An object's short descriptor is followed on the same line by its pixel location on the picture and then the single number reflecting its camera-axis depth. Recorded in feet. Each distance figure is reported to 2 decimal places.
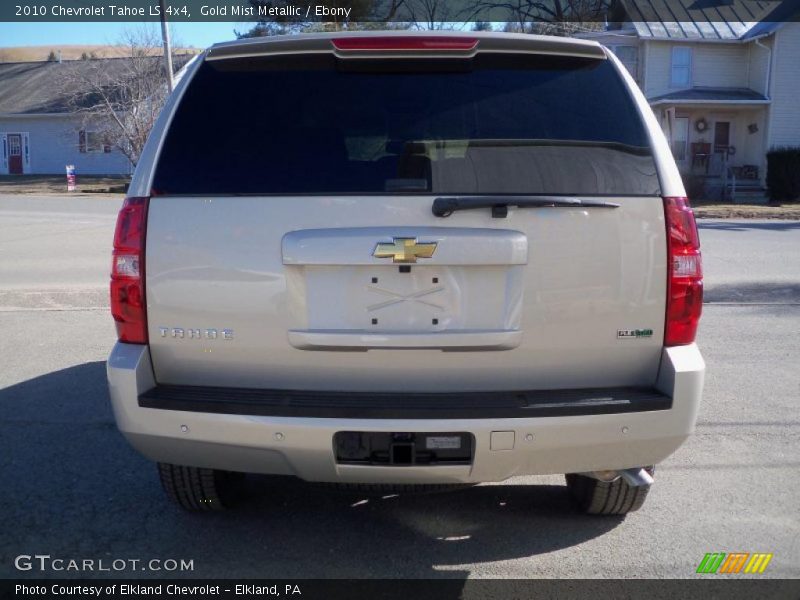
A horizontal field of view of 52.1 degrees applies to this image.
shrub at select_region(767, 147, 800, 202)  91.61
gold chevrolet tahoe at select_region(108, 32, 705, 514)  10.19
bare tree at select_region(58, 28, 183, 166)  115.55
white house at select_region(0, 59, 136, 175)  143.13
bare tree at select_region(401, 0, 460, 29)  105.40
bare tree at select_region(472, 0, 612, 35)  124.88
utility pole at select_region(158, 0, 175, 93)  73.46
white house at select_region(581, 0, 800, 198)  99.14
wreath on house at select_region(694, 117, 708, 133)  103.30
